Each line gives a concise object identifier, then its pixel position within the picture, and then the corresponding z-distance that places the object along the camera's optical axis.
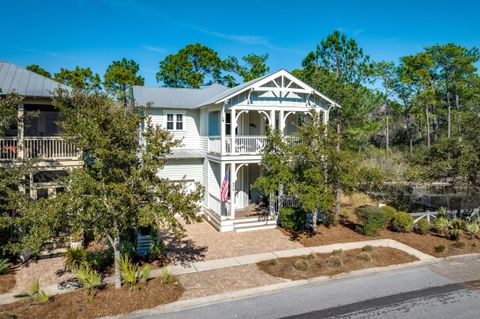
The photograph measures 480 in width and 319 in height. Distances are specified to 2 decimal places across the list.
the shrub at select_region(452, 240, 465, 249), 15.55
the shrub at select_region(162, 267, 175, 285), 11.05
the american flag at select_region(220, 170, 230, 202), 18.16
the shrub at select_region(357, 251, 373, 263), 13.51
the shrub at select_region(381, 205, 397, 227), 18.04
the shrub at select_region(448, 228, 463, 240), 16.52
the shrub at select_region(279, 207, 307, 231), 17.83
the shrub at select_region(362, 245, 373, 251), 14.70
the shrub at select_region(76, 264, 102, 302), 10.30
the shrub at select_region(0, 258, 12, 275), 12.21
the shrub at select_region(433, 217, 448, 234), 17.45
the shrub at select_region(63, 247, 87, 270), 12.16
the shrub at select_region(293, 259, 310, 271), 12.67
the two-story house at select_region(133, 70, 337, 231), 18.64
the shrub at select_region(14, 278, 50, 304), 9.87
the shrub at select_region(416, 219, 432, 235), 17.38
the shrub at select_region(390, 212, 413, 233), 17.45
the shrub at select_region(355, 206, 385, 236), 17.09
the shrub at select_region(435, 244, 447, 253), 14.91
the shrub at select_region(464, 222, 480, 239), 16.95
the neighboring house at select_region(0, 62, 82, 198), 14.22
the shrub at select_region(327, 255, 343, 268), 13.05
